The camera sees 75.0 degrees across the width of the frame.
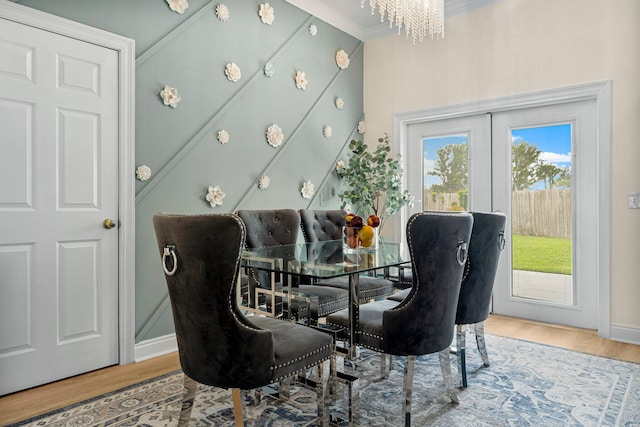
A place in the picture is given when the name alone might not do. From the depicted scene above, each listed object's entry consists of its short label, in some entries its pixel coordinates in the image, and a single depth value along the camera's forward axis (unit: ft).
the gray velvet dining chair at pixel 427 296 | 5.79
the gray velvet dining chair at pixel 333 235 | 9.38
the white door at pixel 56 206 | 7.55
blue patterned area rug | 6.50
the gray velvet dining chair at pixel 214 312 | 4.58
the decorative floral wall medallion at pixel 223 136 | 10.77
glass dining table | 5.99
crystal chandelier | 8.23
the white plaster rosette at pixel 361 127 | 15.70
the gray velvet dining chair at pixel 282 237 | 8.26
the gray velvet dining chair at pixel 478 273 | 7.41
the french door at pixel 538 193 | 11.44
